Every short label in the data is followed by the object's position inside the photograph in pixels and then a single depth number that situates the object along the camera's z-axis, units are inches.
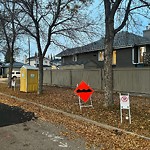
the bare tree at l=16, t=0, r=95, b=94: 401.7
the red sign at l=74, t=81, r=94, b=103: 268.4
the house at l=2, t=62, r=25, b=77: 1943.3
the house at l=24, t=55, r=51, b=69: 2539.1
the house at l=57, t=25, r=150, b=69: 631.5
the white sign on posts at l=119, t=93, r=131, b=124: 209.7
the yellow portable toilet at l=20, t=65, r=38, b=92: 486.6
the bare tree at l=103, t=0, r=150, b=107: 266.2
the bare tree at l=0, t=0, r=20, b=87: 441.2
